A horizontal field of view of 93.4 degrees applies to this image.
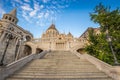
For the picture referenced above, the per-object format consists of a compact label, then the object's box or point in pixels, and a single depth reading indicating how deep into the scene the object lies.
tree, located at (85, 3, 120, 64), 6.08
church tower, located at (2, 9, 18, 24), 16.72
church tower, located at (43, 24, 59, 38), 30.19
